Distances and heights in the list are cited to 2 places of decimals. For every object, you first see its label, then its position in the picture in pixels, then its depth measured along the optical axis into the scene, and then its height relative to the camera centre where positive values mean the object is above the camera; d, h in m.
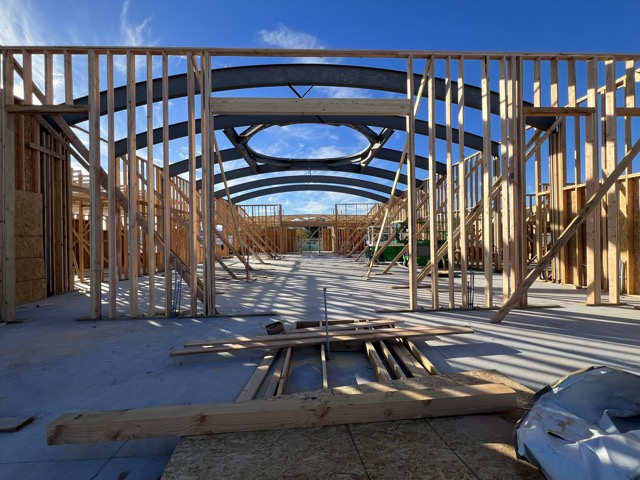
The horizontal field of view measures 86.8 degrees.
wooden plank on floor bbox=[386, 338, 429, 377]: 3.94 -1.54
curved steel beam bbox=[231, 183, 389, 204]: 26.30 +3.96
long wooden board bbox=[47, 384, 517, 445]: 2.48 -1.33
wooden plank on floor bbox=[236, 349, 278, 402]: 3.38 -1.55
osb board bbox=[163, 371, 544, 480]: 2.09 -1.43
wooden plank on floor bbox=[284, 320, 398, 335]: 5.52 -1.44
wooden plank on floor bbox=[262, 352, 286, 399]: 3.45 -1.56
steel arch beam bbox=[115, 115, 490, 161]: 12.20 +4.37
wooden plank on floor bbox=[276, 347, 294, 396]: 3.52 -1.54
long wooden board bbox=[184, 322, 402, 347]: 4.90 -1.45
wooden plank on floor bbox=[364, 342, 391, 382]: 3.76 -1.51
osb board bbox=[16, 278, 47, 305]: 8.81 -1.27
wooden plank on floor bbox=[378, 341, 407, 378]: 3.86 -1.51
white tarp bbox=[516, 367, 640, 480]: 1.68 -1.11
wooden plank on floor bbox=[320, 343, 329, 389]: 3.62 -1.53
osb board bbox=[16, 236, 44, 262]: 8.67 -0.08
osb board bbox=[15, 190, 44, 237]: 8.70 +0.80
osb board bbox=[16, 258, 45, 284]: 8.73 -0.68
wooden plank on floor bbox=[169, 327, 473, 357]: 4.74 -1.44
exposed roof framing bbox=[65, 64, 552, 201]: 9.92 +4.57
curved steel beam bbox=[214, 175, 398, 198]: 23.39 +4.13
